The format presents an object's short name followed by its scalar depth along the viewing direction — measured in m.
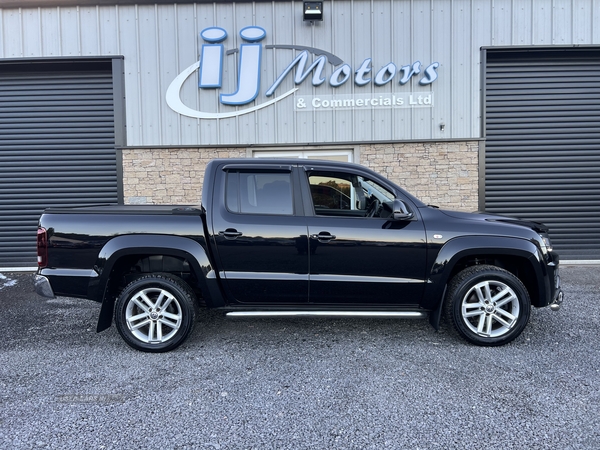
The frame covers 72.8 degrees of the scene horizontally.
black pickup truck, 3.74
